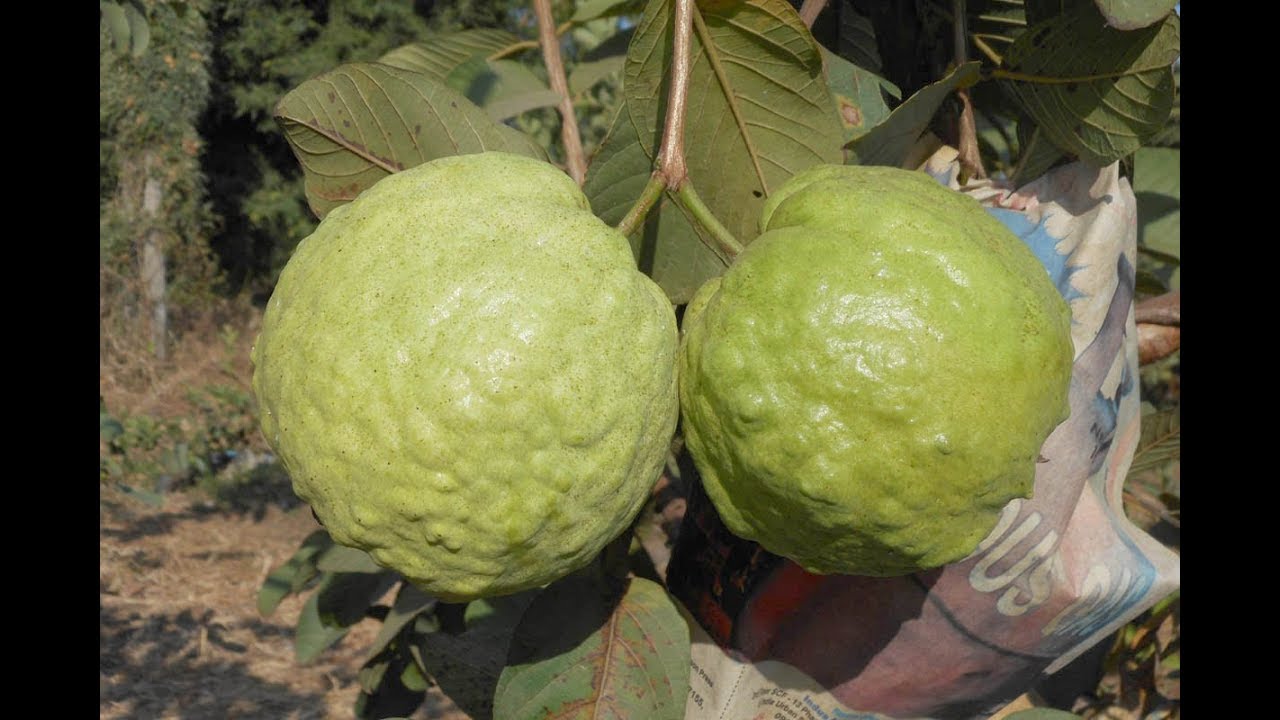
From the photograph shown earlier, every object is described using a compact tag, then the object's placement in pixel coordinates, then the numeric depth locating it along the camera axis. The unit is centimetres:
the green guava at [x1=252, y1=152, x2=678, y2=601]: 29
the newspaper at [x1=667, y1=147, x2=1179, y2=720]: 41
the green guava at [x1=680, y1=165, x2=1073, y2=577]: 29
